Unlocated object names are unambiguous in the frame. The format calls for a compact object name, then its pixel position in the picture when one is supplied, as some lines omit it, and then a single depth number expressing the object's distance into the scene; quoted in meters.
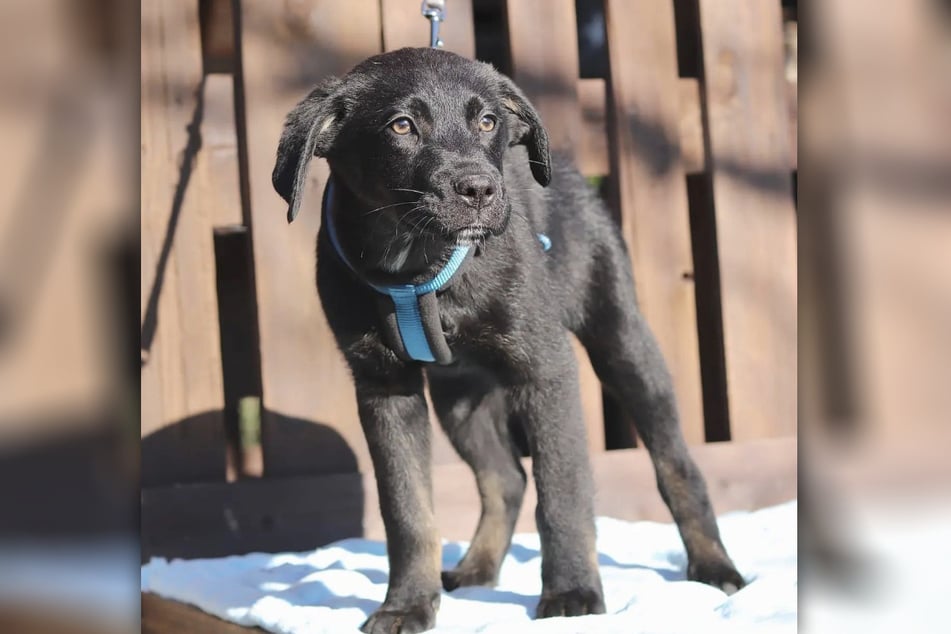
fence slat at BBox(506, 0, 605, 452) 4.50
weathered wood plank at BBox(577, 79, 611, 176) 4.66
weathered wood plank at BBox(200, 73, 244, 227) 4.31
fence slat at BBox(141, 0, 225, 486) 4.18
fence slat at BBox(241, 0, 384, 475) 4.21
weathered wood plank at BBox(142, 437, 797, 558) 4.08
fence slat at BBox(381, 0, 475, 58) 4.36
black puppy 2.77
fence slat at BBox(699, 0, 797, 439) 4.69
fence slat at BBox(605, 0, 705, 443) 4.64
